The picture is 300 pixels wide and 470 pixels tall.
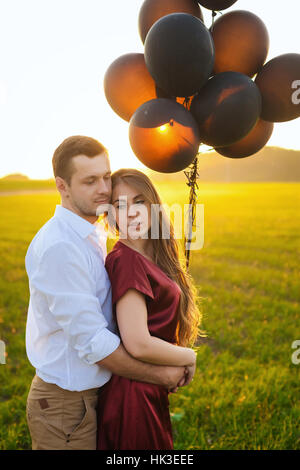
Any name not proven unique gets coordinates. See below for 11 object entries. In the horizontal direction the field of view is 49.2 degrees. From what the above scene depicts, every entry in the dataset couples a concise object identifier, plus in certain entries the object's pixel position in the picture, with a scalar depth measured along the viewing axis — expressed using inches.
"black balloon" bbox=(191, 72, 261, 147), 72.1
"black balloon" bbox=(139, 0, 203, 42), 79.4
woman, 65.6
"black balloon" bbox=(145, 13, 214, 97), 64.3
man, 62.1
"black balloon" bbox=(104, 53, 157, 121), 82.0
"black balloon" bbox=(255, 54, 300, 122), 79.0
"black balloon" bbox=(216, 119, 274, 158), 92.4
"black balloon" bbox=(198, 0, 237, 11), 79.5
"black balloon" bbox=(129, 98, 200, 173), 69.4
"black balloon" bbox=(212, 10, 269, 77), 80.2
